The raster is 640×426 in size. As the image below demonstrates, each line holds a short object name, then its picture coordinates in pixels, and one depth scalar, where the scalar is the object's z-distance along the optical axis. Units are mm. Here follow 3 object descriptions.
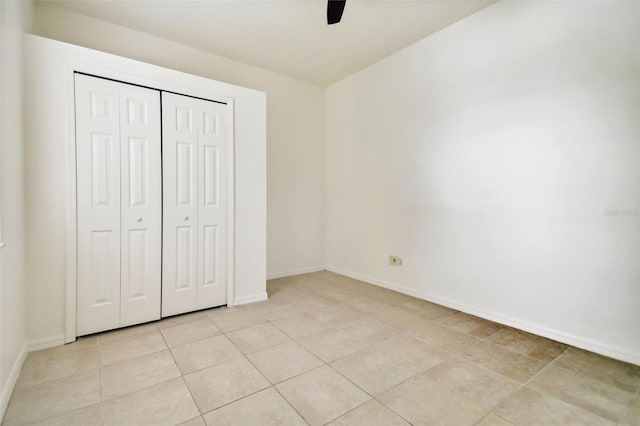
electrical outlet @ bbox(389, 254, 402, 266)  3604
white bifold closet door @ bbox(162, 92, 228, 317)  2715
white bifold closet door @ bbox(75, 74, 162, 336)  2330
